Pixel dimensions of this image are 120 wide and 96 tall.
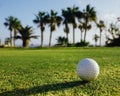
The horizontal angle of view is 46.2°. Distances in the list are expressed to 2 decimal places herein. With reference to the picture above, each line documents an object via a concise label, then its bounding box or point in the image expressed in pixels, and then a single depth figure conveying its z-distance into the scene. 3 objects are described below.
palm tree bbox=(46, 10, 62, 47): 43.81
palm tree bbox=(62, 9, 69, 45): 43.43
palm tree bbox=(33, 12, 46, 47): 43.91
